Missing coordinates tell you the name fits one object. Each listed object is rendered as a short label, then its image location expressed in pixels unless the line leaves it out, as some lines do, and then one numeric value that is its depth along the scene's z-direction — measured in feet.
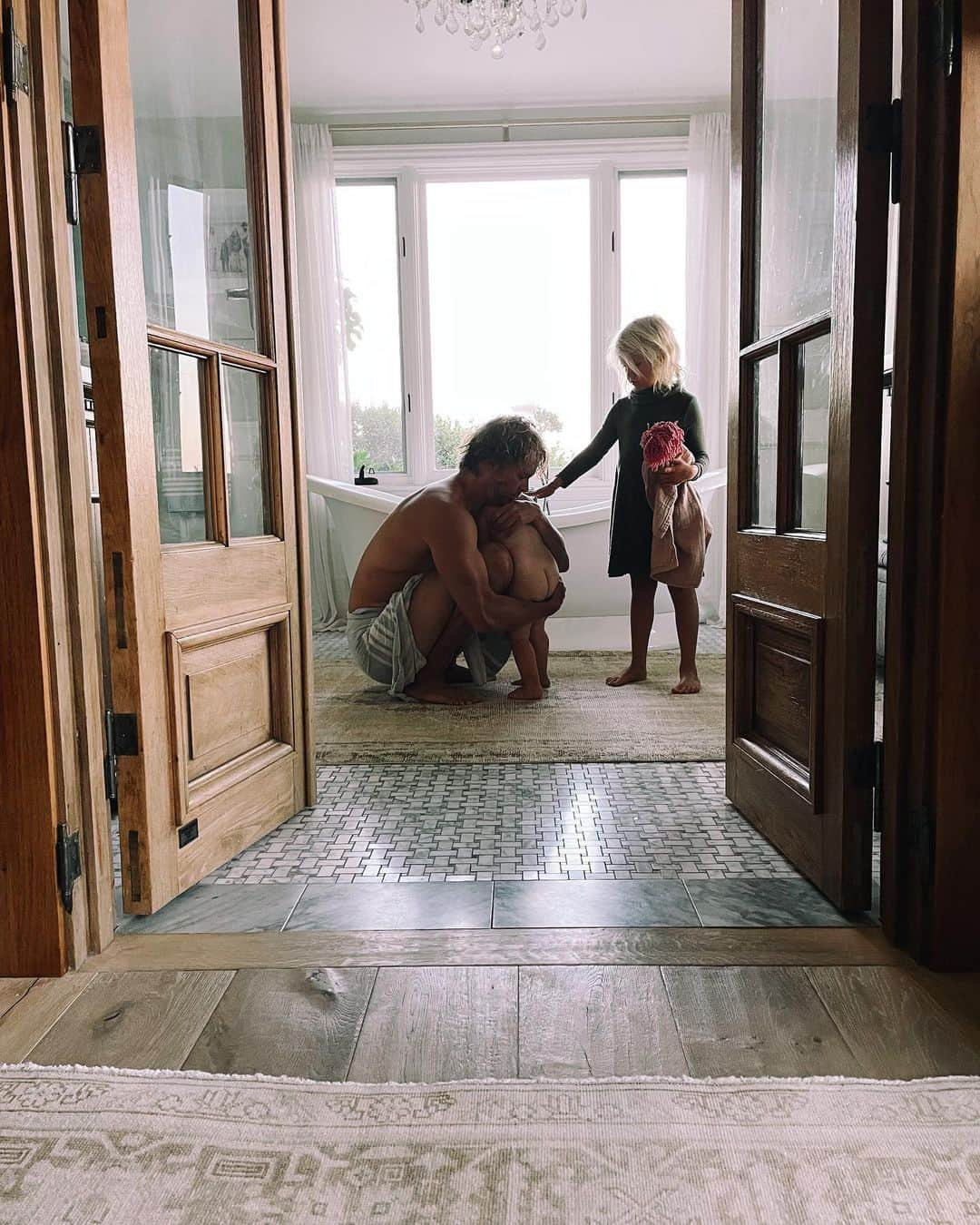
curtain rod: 16.61
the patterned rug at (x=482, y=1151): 2.80
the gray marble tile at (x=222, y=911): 4.88
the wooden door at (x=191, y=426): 4.70
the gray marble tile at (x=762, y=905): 4.83
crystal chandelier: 11.79
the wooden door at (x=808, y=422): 4.63
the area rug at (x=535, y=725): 8.16
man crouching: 9.76
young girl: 10.64
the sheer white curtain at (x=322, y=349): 16.49
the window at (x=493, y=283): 17.01
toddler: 10.34
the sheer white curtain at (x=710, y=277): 16.34
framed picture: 5.87
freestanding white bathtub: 13.52
